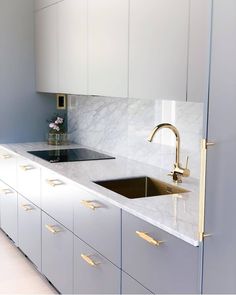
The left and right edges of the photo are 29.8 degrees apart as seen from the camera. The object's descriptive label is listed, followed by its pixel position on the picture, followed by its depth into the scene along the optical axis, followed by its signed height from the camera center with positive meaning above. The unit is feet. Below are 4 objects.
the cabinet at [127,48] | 6.39 +0.78
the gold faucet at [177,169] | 7.93 -1.38
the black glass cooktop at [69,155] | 10.49 -1.60
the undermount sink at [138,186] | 8.27 -1.82
